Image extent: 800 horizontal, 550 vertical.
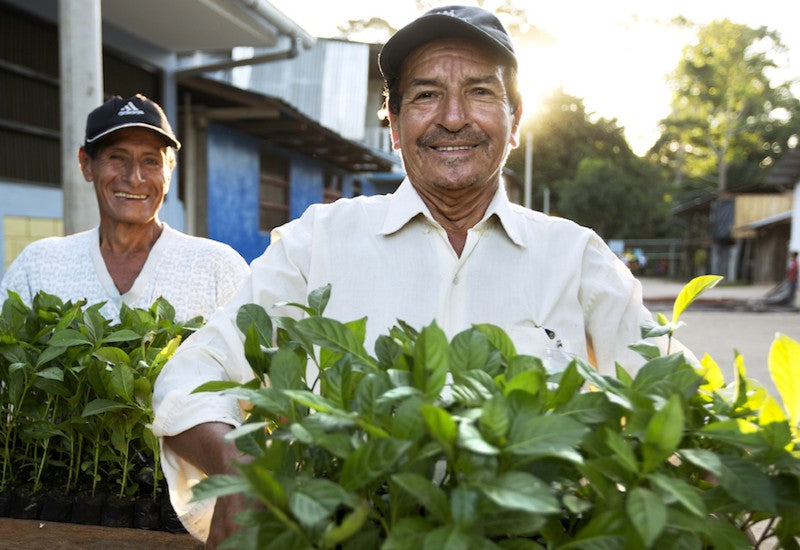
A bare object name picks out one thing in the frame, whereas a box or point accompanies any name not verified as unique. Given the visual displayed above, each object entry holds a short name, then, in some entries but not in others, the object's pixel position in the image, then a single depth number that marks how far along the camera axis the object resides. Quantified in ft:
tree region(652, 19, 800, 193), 122.31
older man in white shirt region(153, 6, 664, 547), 5.71
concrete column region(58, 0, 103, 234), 13.51
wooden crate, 4.34
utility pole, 85.35
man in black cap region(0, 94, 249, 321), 9.20
